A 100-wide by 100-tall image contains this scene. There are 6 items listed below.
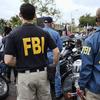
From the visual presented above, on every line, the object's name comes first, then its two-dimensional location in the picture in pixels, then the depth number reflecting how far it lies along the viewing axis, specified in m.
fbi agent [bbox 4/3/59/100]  1.85
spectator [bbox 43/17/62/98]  3.08
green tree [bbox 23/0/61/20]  13.59
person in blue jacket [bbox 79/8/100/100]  1.60
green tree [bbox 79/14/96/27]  32.12
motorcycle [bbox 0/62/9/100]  3.32
